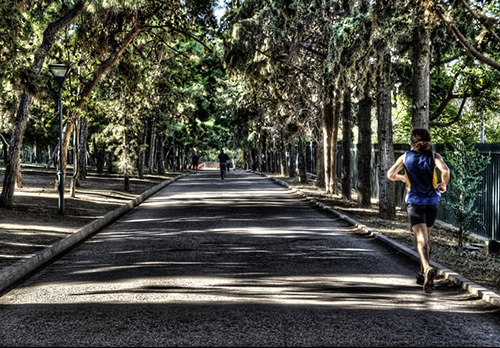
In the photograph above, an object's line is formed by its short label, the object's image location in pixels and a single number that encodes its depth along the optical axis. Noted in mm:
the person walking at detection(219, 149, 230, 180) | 32319
